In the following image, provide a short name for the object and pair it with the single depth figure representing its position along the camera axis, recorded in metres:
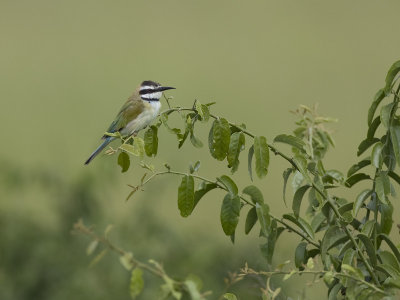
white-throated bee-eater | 12.33
